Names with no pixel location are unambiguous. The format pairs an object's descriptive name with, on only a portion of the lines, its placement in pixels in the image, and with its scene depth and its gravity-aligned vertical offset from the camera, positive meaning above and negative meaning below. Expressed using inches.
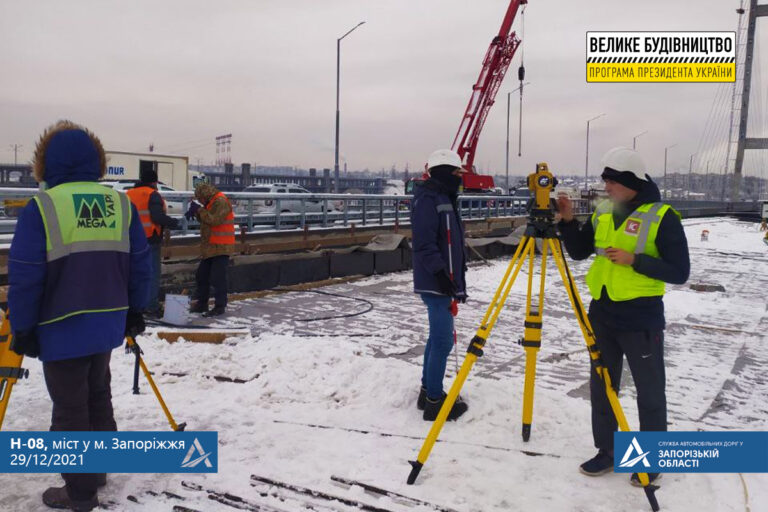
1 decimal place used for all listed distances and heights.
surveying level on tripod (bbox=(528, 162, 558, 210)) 158.1 +3.3
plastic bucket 309.3 -58.7
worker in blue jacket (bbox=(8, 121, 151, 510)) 121.6 -17.8
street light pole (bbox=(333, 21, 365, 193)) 1085.1 +195.6
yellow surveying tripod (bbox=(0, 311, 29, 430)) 136.6 -39.2
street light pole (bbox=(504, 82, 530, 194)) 1679.9 +249.6
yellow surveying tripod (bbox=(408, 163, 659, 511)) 149.3 -32.8
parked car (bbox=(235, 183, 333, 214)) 845.2 -15.5
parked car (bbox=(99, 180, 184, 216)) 824.3 +11.3
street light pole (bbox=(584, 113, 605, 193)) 2241.4 +130.9
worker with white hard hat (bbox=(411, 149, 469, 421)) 182.2 -16.7
